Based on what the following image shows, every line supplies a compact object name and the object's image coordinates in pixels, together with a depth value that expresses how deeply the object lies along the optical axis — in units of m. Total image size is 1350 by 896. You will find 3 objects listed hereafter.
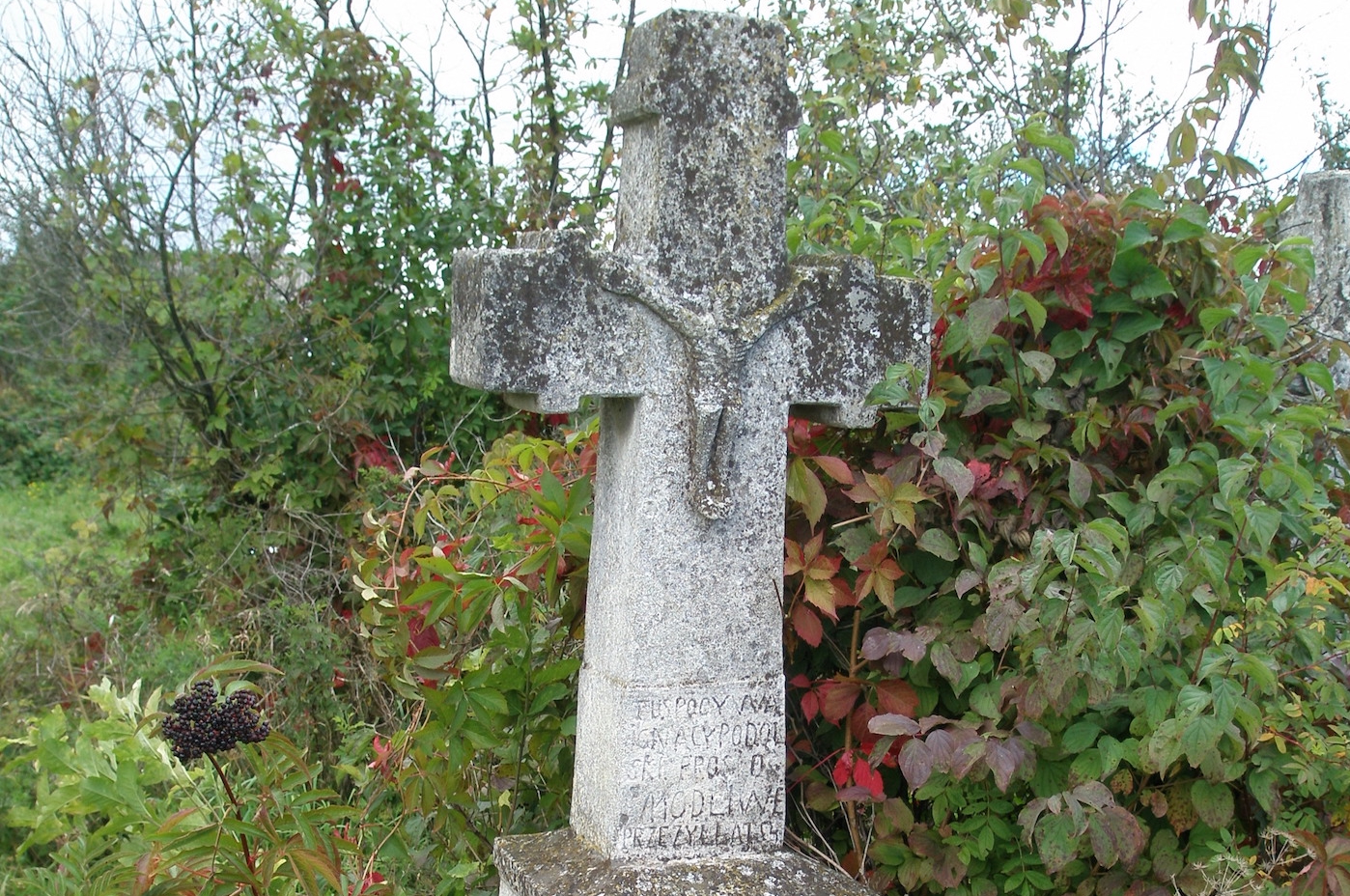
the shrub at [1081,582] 2.47
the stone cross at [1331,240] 4.02
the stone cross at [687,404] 2.42
